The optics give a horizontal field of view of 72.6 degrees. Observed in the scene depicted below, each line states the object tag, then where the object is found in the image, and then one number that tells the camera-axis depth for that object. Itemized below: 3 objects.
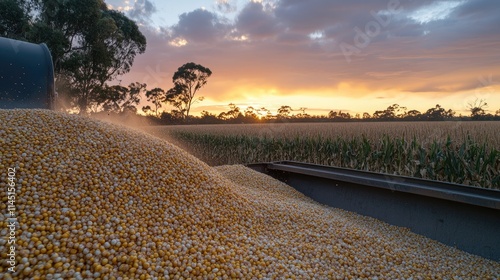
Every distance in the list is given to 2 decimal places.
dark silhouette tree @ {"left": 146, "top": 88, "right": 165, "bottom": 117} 29.67
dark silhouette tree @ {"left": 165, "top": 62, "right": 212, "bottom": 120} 28.42
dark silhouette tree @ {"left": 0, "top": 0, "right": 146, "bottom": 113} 14.51
